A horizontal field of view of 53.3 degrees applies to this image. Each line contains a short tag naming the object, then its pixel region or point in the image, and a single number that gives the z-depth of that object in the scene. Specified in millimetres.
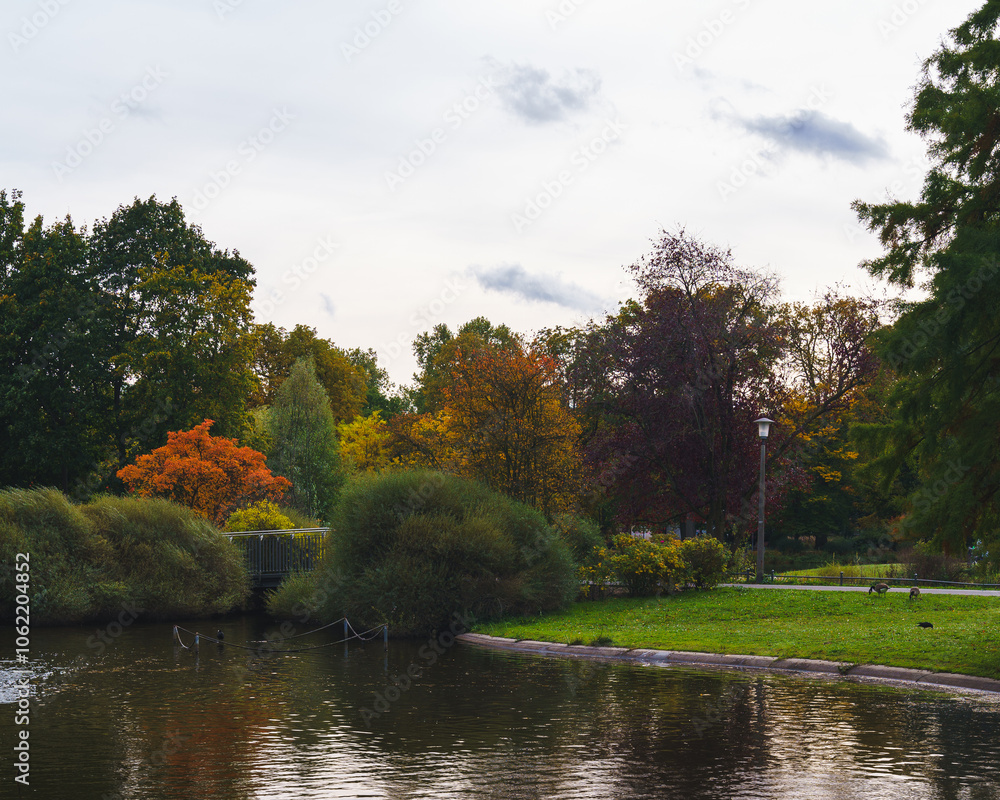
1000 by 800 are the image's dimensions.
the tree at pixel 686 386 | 31953
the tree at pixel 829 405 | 34875
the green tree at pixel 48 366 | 42531
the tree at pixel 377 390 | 91631
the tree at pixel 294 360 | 67625
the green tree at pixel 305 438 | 51031
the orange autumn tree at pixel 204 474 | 37062
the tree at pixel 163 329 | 44000
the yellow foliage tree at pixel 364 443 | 57875
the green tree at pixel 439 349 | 66688
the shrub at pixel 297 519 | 35931
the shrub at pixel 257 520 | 34156
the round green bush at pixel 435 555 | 24156
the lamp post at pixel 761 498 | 28594
